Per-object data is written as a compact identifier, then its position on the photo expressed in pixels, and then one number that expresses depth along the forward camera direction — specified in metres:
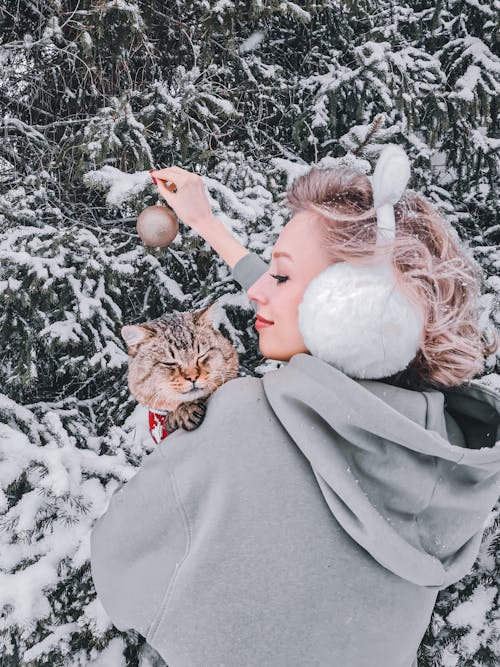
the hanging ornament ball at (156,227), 1.74
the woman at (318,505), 1.19
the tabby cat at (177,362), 1.65
